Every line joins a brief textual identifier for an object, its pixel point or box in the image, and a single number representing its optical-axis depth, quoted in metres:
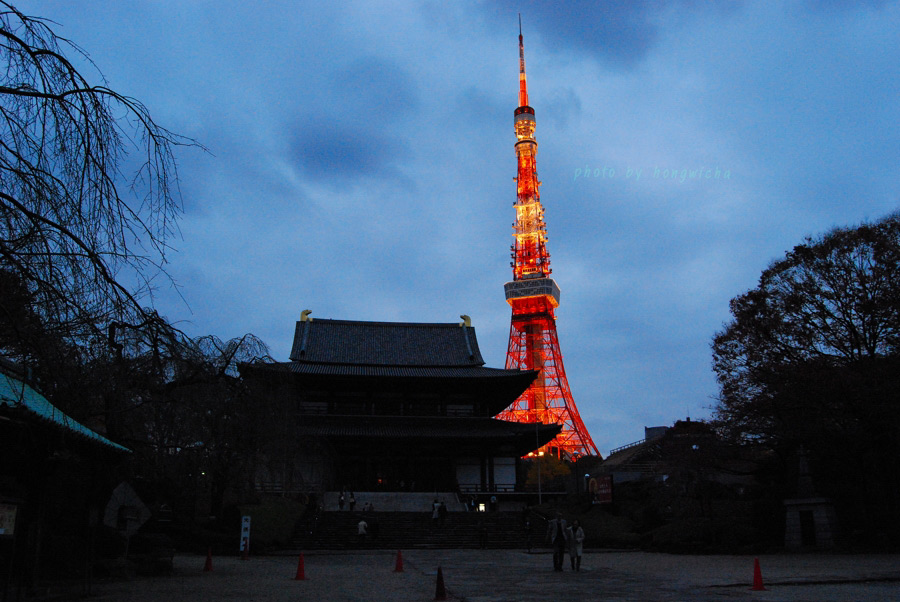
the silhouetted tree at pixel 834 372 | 22.11
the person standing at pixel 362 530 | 26.73
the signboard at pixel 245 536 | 20.86
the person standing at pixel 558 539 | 16.56
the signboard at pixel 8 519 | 8.11
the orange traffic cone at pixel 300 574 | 14.76
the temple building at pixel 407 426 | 36.81
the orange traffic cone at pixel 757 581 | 11.96
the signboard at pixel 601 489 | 32.25
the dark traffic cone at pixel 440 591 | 11.01
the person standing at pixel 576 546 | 16.70
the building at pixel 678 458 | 27.22
